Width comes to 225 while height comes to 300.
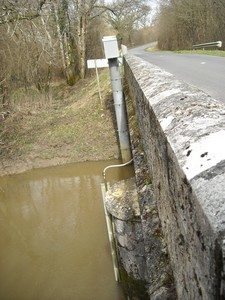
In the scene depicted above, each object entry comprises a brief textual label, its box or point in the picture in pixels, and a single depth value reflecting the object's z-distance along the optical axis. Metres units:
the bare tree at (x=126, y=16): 25.53
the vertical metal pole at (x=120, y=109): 9.64
